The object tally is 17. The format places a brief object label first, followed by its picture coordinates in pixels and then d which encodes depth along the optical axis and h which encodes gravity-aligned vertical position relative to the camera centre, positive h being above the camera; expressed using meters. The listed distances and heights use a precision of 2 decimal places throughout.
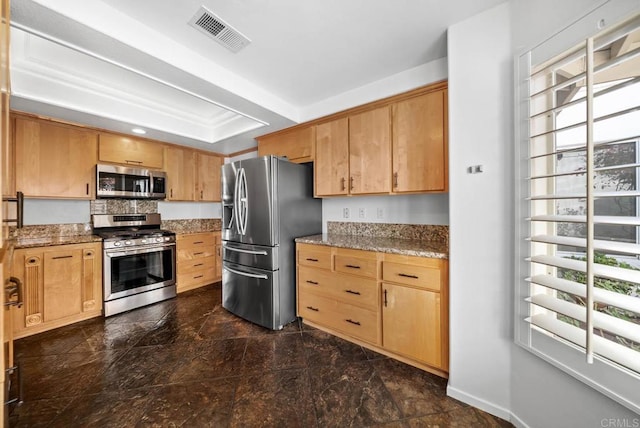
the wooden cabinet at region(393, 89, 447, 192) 1.97 +0.59
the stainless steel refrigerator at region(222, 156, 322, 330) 2.52 -0.23
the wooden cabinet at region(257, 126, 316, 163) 2.84 +0.87
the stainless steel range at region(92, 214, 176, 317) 2.88 -0.66
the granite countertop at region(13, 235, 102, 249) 2.43 -0.33
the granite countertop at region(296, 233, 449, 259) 1.80 -0.30
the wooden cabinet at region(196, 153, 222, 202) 4.11 +0.62
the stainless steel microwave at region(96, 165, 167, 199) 3.05 +0.40
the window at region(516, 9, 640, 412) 0.95 -0.01
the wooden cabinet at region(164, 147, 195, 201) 3.71 +0.63
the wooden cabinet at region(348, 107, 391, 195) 2.27 +0.60
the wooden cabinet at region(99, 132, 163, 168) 3.09 +0.84
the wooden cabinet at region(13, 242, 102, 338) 2.36 -0.80
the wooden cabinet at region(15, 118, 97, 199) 2.54 +0.60
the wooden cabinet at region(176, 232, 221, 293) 3.62 -0.77
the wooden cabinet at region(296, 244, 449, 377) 1.76 -0.77
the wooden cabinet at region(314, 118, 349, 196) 2.55 +0.59
